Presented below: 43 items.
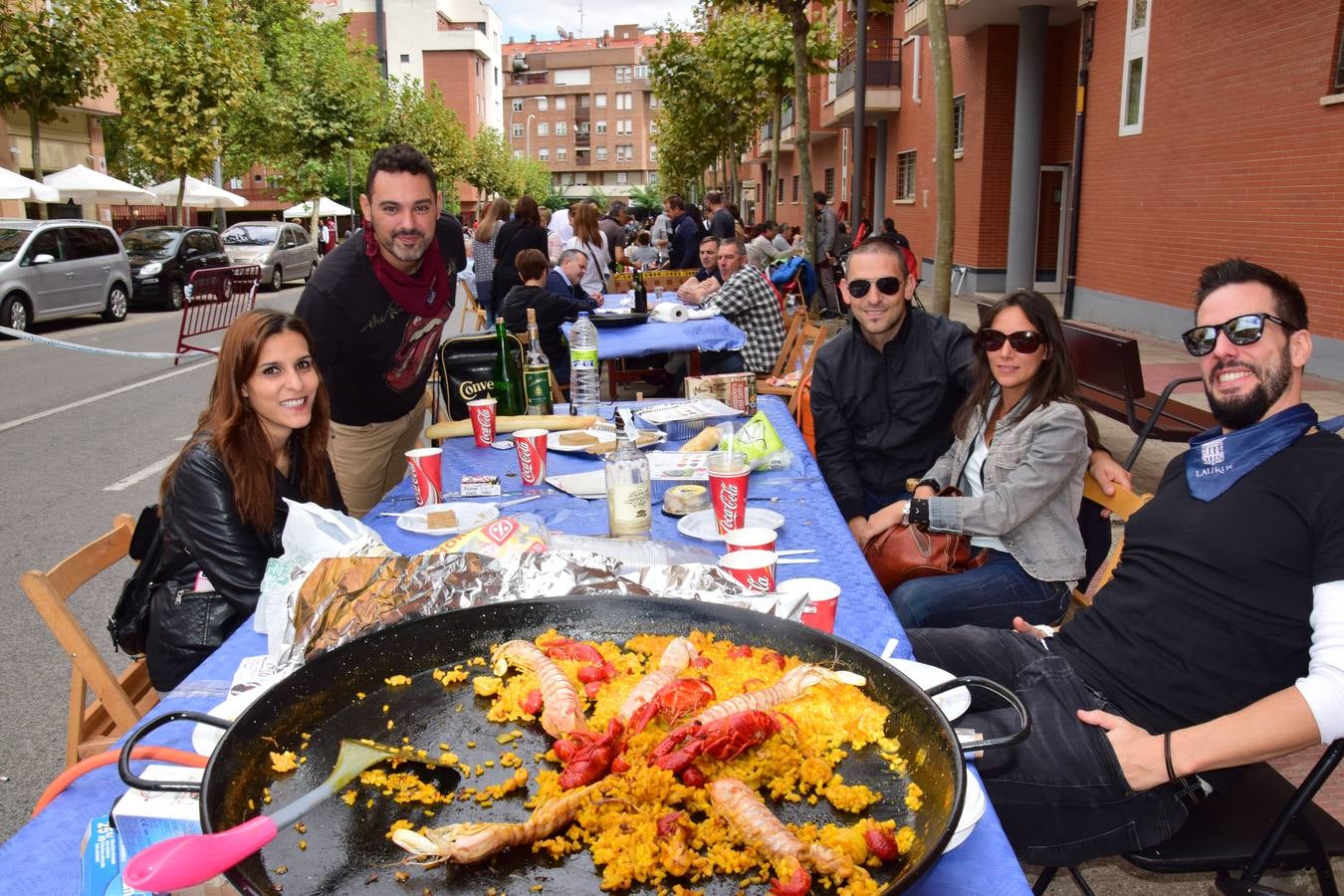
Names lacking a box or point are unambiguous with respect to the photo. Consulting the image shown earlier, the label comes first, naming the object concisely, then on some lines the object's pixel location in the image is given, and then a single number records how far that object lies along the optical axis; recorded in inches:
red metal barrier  585.3
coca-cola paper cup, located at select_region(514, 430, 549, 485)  139.6
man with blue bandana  81.0
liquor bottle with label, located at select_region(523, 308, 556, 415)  179.6
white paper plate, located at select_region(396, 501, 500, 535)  120.4
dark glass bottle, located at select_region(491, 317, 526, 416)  177.8
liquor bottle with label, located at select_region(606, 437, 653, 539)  108.6
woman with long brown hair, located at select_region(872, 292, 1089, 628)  130.5
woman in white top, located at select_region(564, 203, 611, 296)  454.6
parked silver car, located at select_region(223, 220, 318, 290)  974.4
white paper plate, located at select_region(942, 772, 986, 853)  54.3
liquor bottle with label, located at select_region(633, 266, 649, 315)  379.9
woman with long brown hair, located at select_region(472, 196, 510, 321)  514.0
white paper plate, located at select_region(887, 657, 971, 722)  69.6
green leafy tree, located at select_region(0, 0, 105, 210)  721.6
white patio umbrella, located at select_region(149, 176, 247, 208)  1153.4
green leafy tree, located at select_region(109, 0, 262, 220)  896.3
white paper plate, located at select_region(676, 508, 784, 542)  114.2
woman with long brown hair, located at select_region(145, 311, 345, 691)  105.9
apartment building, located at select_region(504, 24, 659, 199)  4247.0
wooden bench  218.8
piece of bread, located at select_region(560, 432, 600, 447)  161.8
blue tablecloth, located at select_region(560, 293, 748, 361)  313.3
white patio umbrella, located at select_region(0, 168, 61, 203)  740.6
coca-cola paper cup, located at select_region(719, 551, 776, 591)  88.1
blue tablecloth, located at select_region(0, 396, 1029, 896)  55.9
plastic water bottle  197.9
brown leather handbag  135.4
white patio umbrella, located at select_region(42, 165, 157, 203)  910.4
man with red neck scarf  162.2
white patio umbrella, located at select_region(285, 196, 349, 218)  1616.4
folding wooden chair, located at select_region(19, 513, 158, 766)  91.4
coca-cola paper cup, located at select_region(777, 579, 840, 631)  82.9
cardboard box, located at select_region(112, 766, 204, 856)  54.3
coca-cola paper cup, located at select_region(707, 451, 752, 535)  109.7
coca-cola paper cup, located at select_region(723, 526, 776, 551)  96.8
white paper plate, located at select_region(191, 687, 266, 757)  66.6
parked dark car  792.3
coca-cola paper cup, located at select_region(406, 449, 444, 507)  129.4
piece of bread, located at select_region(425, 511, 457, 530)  119.3
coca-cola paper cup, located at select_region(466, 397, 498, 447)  163.5
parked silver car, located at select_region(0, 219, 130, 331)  615.5
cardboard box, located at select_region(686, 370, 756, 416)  179.9
